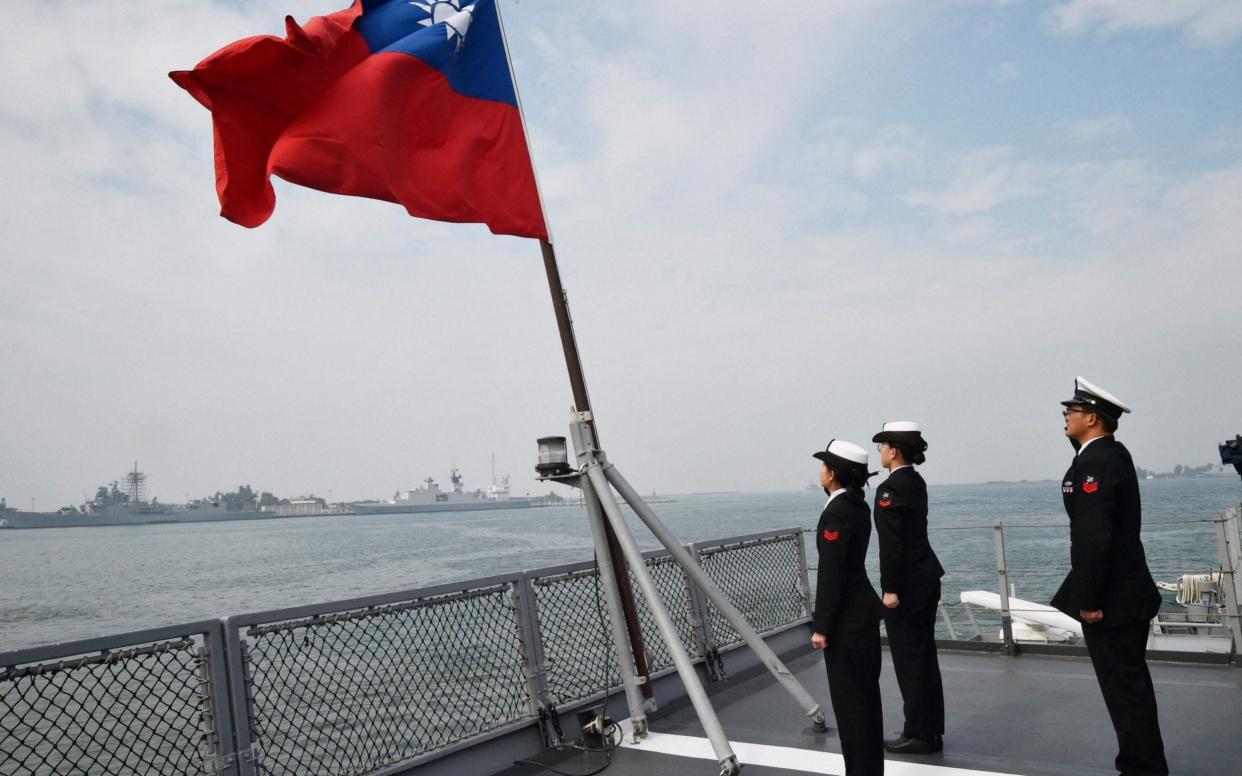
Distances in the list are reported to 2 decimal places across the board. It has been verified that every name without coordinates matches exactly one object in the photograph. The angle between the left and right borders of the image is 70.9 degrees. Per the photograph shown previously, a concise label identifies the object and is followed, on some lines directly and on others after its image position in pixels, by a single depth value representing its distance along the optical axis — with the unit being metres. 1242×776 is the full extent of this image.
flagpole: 4.82
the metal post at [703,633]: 6.21
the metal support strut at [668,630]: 4.17
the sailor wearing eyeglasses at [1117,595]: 3.90
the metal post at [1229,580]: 5.88
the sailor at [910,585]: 4.68
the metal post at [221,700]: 3.64
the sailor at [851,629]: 3.96
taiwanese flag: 4.46
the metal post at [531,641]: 4.95
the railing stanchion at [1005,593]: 6.58
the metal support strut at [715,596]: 4.71
